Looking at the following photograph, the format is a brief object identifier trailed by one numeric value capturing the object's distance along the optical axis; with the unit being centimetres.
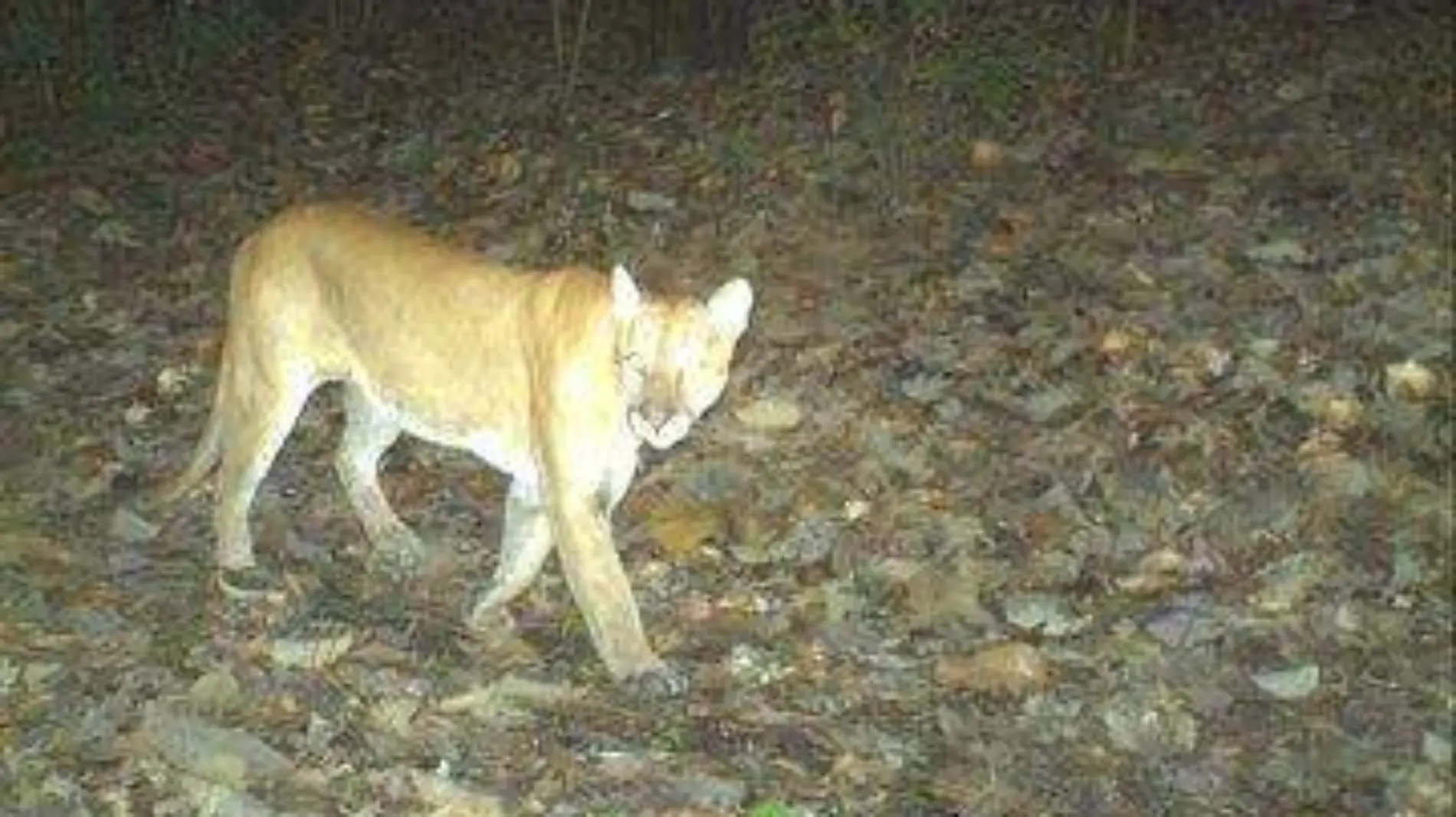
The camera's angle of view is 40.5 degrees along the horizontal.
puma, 560
